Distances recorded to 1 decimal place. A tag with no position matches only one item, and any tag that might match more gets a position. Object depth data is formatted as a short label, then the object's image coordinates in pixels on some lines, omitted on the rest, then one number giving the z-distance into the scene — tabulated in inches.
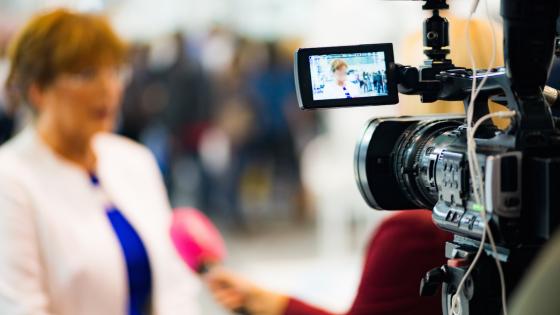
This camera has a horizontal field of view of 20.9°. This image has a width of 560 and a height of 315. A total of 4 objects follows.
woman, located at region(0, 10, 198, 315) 74.1
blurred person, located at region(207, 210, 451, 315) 63.9
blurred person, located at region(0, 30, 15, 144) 208.7
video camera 52.7
